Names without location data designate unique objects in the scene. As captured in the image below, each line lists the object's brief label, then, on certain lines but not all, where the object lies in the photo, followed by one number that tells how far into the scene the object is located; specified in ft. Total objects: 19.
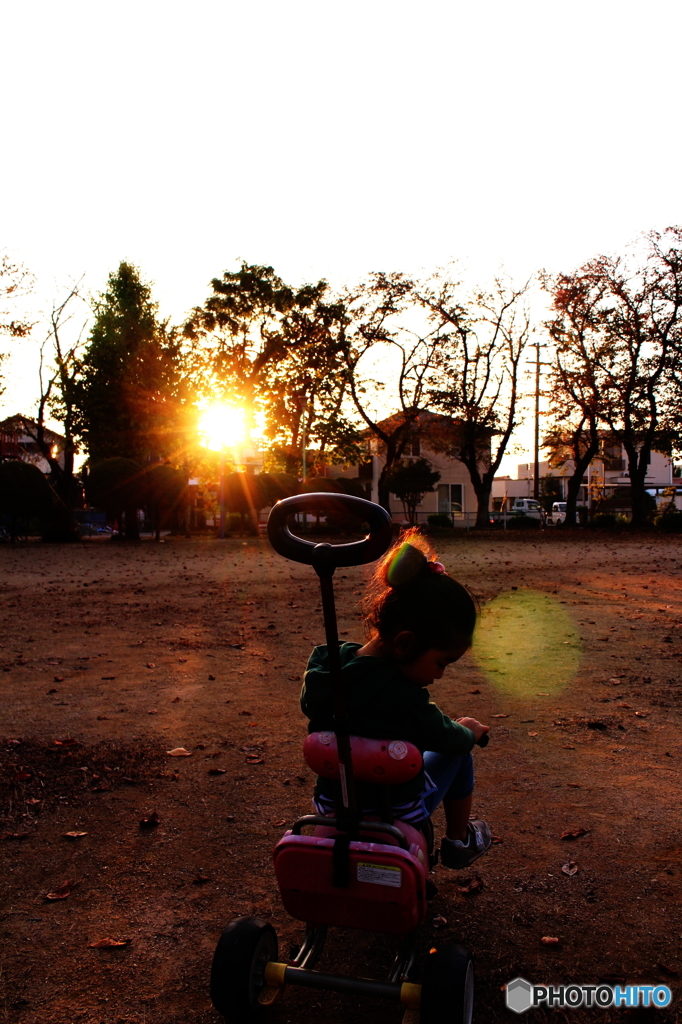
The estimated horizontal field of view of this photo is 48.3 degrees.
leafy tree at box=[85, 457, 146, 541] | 94.79
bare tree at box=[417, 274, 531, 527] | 123.24
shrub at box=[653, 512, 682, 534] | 104.93
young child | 6.95
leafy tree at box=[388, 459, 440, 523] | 144.05
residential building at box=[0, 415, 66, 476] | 114.01
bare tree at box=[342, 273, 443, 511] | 119.85
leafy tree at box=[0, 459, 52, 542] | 93.25
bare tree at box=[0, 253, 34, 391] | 91.15
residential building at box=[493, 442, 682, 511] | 254.68
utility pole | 154.71
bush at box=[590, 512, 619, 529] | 119.37
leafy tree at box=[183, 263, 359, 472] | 108.27
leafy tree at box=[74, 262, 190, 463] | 103.71
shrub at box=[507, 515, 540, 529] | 132.57
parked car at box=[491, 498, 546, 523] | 154.88
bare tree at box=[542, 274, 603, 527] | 116.06
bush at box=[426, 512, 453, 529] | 143.95
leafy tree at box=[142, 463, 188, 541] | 95.61
